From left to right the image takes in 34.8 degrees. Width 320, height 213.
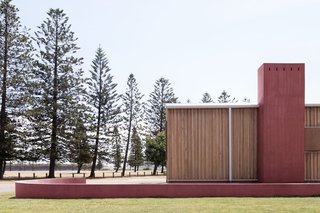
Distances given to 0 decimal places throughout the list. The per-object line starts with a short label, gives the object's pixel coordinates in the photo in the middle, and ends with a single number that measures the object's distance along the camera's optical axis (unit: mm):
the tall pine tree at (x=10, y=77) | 40656
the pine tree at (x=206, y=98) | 67875
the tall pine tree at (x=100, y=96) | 52312
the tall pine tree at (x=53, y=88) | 44312
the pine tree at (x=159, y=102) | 62469
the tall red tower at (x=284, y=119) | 19672
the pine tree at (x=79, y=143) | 46125
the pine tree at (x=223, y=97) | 66312
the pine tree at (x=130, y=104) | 58594
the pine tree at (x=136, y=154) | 64438
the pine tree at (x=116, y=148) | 55125
